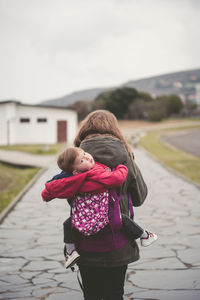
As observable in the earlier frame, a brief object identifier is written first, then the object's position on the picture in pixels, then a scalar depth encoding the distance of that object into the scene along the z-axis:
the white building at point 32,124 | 36.44
